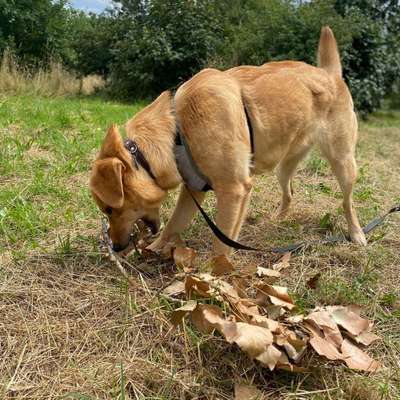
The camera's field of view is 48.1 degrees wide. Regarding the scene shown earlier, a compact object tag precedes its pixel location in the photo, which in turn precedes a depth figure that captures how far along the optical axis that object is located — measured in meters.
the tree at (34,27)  17.73
